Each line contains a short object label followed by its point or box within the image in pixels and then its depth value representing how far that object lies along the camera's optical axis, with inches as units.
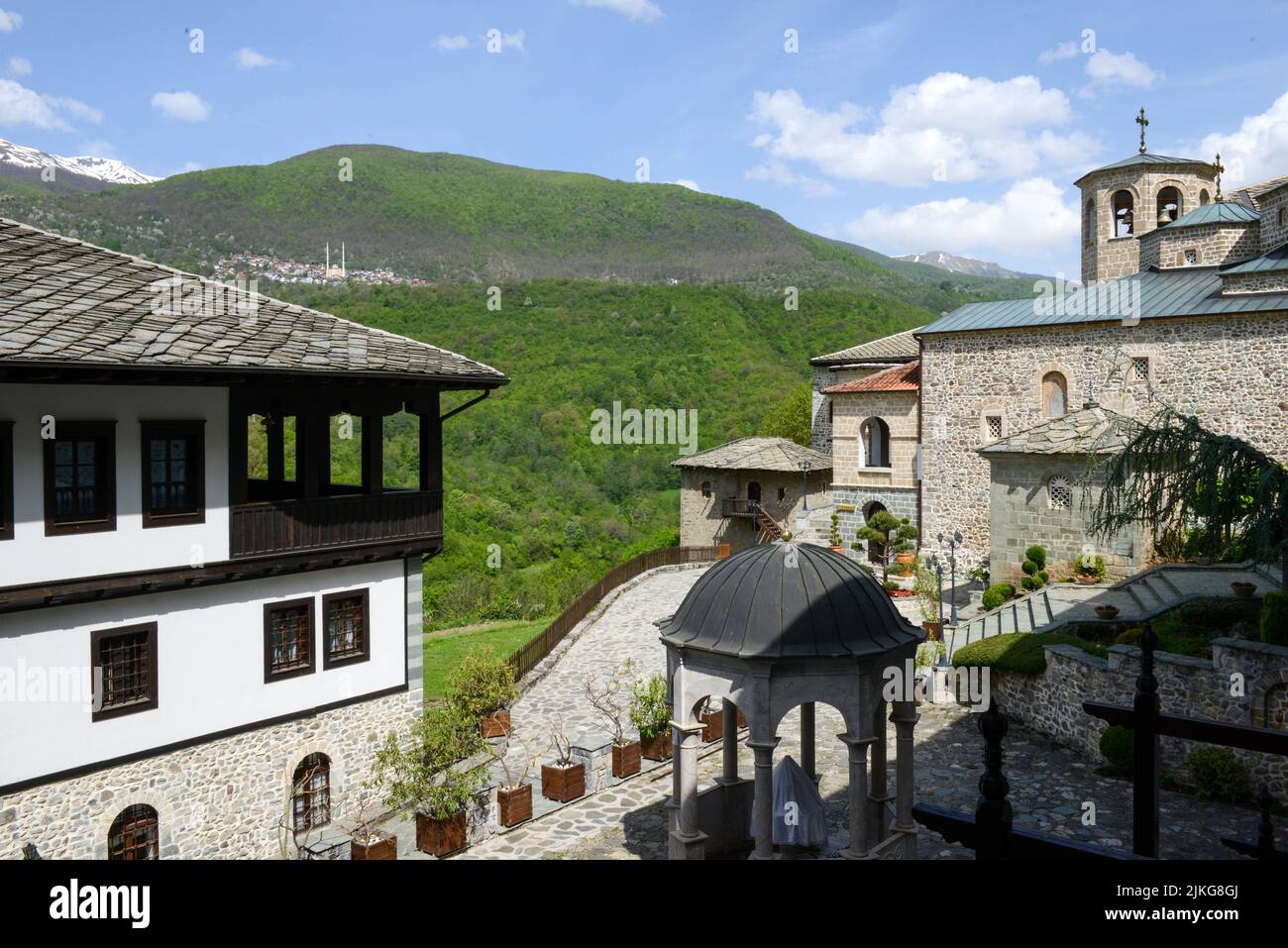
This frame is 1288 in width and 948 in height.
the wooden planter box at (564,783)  492.7
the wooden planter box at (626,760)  522.3
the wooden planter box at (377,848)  414.0
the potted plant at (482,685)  549.0
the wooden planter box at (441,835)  434.3
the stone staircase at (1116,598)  695.1
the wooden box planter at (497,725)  633.4
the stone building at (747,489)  1343.5
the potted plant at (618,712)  523.5
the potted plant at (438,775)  436.5
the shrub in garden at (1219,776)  464.4
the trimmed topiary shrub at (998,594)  839.7
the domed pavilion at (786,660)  325.1
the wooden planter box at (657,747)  549.0
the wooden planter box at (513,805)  459.8
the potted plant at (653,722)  547.5
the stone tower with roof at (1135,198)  1189.7
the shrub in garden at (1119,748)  499.2
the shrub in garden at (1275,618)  474.9
